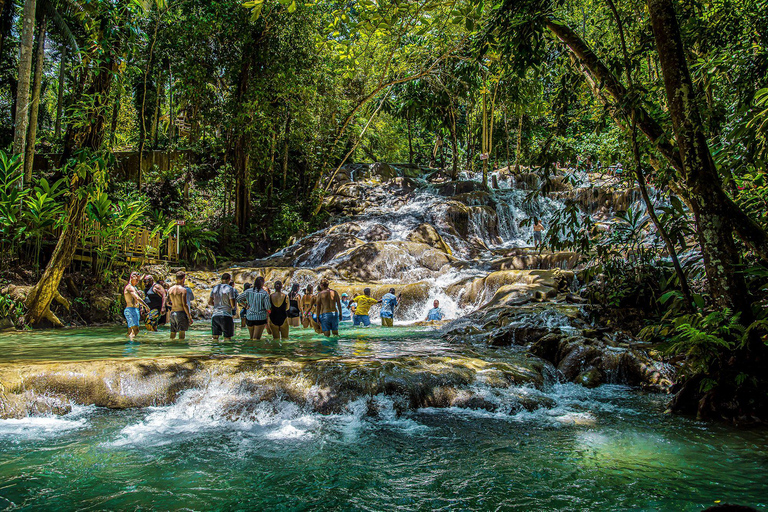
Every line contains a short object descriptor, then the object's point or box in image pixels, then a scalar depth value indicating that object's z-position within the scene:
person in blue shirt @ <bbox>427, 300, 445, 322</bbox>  13.59
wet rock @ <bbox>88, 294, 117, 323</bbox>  13.48
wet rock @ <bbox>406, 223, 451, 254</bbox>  21.22
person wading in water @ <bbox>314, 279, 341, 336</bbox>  10.81
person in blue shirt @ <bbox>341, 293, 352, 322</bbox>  15.05
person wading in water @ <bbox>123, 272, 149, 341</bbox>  10.11
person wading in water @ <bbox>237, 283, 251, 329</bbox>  10.12
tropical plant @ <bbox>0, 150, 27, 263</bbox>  11.64
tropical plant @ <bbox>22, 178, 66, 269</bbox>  11.91
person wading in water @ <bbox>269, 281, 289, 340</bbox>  10.36
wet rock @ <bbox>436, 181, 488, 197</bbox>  28.81
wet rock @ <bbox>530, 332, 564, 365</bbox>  8.47
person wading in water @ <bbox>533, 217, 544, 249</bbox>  19.45
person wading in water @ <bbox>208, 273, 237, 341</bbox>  9.52
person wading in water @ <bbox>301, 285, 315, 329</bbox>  12.83
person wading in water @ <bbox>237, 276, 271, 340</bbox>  9.82
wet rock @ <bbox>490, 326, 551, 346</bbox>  9.76
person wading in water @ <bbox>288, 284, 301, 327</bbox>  12.41
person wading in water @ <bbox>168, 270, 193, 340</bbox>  10.28
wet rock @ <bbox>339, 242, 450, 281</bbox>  18.12
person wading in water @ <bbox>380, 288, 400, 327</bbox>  13.37
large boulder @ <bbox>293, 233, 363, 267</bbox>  20.30
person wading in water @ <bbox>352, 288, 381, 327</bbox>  13.07
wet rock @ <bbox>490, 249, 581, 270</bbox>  16.19
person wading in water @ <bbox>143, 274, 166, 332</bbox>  11.88
